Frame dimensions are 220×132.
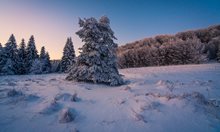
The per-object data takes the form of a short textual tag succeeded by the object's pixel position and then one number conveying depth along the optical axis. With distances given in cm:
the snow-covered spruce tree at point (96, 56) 787
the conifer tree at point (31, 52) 2650
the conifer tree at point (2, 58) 2311
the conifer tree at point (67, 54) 2607
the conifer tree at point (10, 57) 2247
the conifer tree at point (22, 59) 2515
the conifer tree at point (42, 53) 2985
